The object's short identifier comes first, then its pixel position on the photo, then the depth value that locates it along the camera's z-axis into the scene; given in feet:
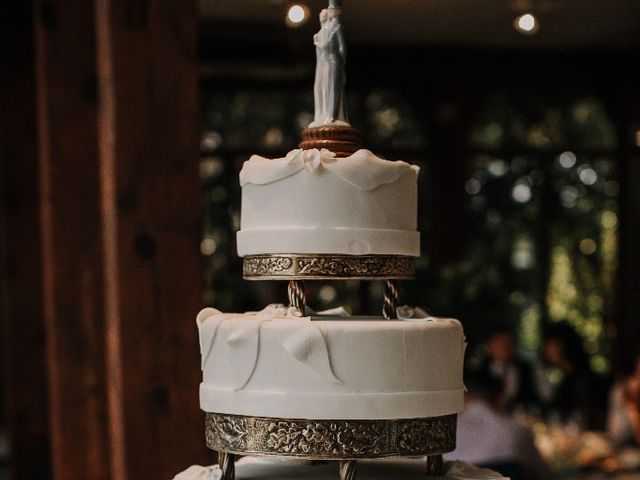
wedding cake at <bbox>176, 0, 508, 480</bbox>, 9.03
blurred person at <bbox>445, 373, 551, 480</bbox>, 17.11
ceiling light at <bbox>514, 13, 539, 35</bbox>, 16.37
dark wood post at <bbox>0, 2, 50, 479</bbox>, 24.09
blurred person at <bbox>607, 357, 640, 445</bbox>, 19.51
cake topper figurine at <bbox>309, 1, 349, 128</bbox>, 10.03
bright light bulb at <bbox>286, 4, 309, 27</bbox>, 14.88
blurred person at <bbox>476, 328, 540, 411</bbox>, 27.48
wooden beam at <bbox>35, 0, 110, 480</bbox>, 16.88
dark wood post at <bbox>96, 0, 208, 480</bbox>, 11.89
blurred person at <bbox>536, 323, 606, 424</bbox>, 27.02
